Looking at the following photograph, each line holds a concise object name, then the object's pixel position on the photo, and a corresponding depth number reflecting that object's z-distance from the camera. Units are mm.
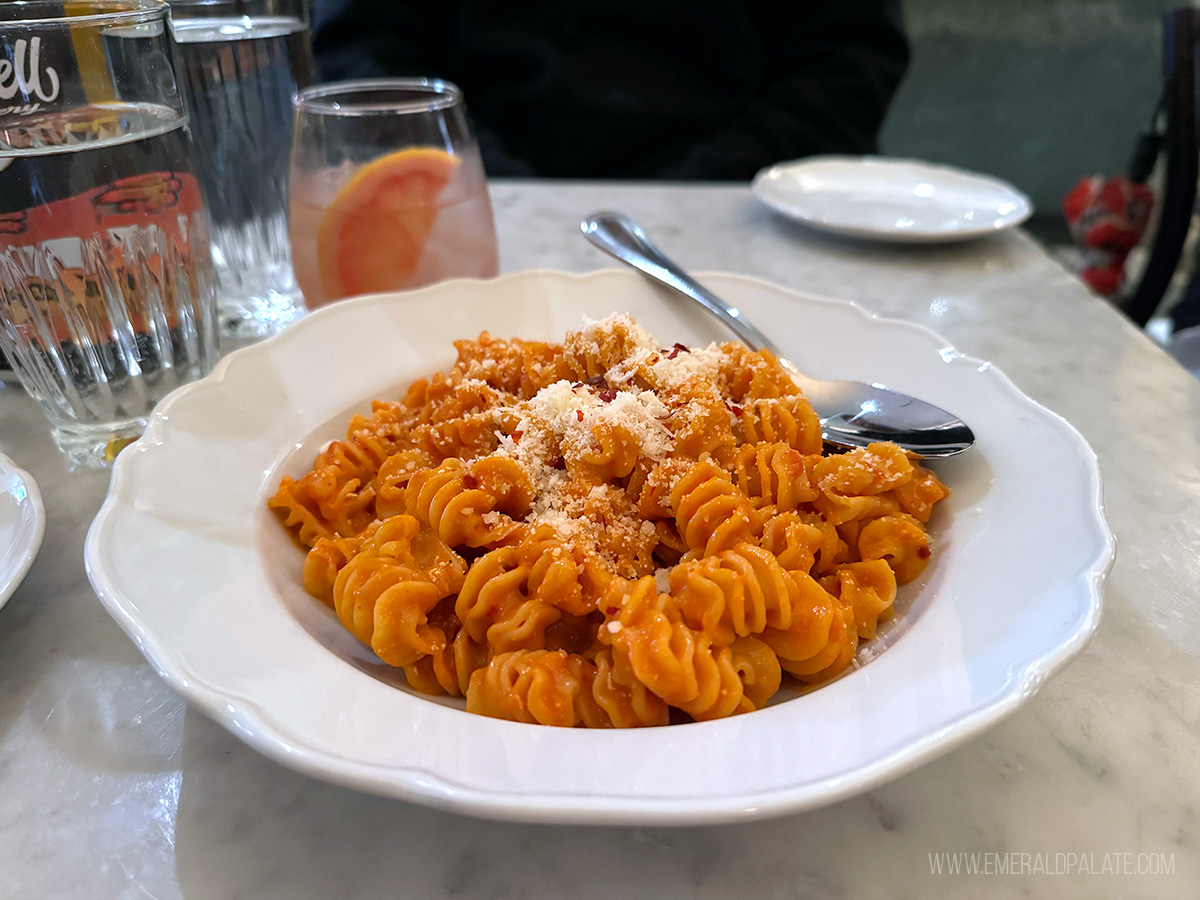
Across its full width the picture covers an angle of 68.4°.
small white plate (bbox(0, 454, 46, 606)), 234
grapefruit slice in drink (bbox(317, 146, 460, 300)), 369
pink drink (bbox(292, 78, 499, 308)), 368
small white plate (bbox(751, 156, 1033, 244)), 524
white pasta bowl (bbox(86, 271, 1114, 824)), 165
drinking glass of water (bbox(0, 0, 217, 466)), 274
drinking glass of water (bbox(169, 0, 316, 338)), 371
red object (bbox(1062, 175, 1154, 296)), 778
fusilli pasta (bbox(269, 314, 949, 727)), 211
